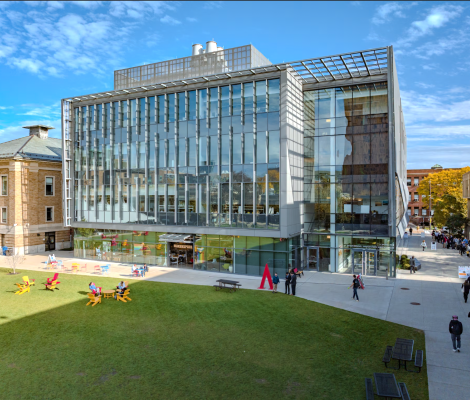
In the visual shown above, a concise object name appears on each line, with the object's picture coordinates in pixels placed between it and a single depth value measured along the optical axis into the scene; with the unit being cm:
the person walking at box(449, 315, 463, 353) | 1270
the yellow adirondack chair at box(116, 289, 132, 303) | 2051
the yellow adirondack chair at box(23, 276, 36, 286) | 2312
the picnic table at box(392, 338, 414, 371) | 1152
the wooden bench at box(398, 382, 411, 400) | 928
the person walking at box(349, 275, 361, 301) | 2041
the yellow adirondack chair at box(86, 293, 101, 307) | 1958
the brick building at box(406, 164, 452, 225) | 9279
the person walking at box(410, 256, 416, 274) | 2847
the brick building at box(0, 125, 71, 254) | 3931
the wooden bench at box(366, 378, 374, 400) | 952
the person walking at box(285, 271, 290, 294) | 2189
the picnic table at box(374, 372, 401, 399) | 928
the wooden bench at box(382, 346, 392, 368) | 1161
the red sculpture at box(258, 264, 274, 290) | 2327
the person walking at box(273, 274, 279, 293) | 2223
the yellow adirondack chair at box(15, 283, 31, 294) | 2244
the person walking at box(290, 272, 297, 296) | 2143
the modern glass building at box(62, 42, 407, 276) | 2739
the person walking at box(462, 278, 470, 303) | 1975
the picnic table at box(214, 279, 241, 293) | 2284
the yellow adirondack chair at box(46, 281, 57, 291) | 2305
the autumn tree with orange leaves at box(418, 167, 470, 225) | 5241
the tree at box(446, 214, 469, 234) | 4738
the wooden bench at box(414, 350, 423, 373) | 1134
